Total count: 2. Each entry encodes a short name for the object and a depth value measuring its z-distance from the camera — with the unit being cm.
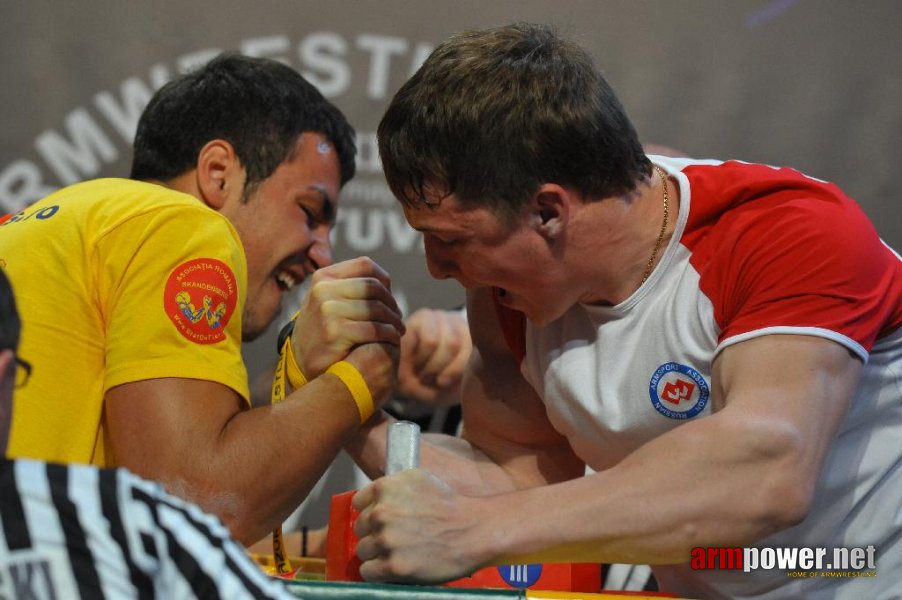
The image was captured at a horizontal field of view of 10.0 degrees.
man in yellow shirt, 513
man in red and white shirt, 496
